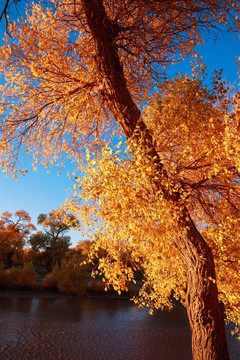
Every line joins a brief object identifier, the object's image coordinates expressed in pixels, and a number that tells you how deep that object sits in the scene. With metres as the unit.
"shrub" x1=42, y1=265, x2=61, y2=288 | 30.58
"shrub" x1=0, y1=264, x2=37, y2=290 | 28.39
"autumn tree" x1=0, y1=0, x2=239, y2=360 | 4.52
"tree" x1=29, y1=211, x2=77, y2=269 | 41.41
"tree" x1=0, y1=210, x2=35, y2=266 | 36.59
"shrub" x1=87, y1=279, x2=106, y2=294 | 31.06
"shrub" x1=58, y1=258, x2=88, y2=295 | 29.28
